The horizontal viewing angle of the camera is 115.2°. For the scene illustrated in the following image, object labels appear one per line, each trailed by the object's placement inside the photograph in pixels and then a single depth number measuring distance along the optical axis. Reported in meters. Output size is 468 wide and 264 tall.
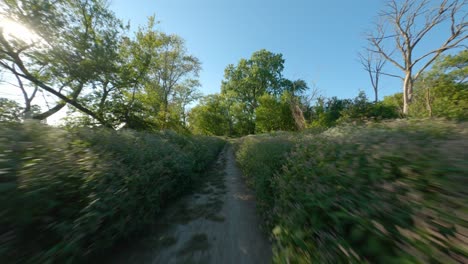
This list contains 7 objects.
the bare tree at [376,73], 22.62
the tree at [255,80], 32.38
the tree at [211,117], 32.47
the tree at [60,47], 8.04
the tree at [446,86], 6.93
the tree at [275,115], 22.47
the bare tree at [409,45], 13.57
